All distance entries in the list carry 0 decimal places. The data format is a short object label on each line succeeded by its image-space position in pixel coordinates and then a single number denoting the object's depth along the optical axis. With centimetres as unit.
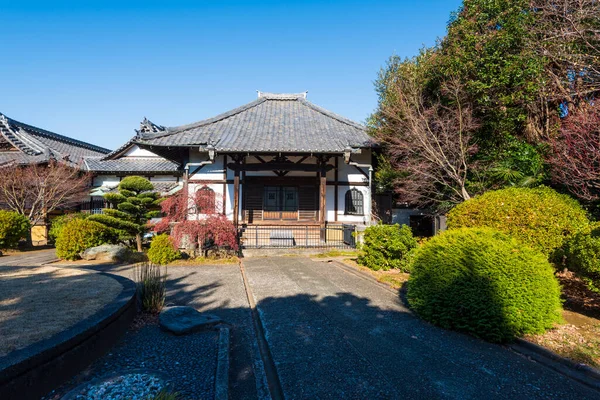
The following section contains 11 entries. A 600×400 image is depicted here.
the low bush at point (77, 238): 998
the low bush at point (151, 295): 494
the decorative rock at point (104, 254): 991
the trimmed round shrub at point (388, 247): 845
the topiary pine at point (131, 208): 1066
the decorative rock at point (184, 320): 409
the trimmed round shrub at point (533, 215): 564
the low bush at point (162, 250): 979
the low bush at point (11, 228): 1134
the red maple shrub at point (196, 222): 947
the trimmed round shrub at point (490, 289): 399
